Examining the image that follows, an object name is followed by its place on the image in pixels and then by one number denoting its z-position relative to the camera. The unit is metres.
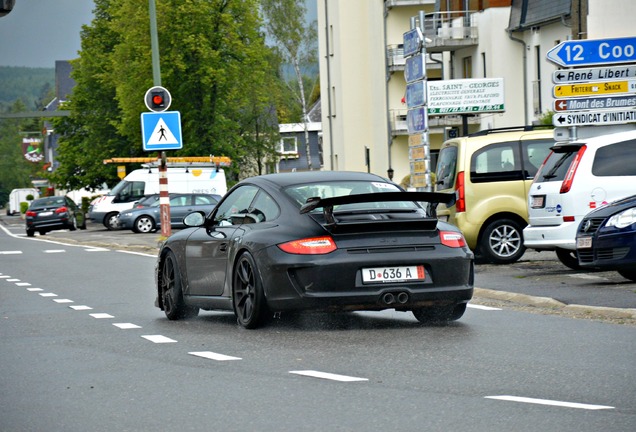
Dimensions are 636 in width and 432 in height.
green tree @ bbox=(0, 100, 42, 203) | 190.55
